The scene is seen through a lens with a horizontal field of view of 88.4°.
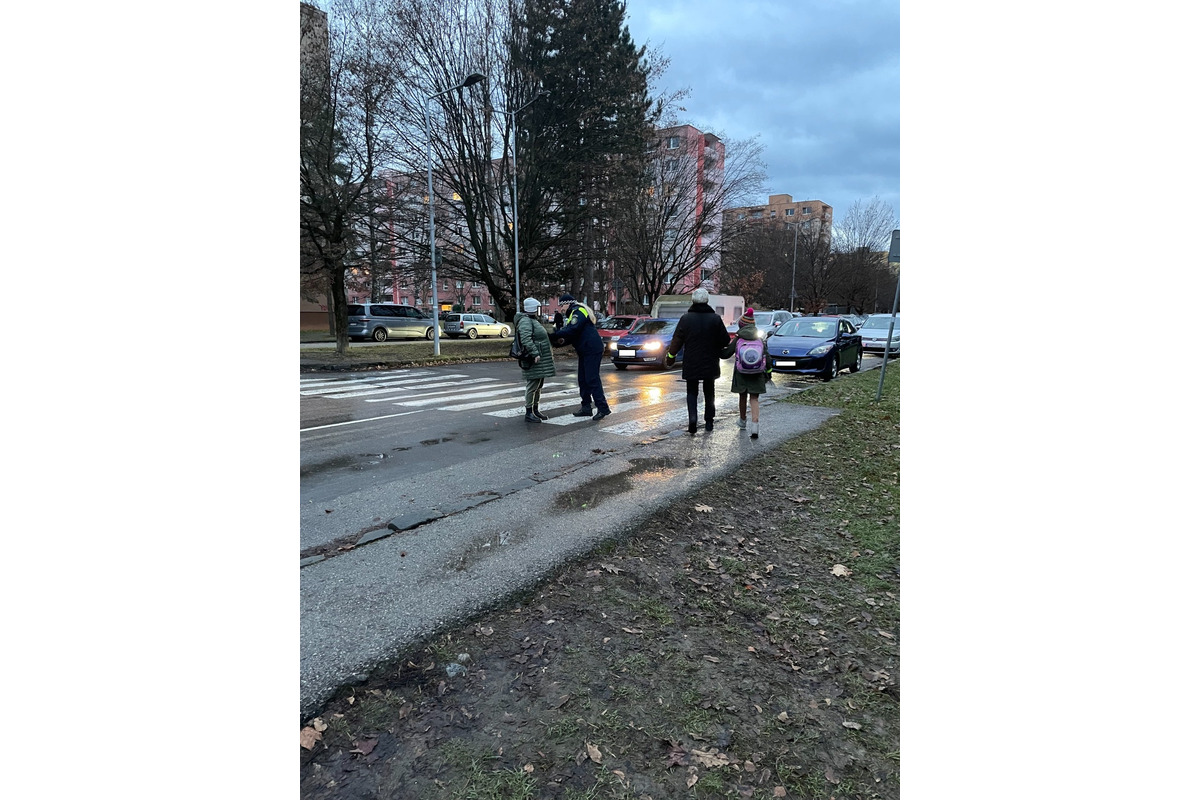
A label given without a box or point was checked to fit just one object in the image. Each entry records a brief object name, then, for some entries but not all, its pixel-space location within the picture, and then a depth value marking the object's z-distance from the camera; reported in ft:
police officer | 28.99
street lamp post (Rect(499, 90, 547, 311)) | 72.95
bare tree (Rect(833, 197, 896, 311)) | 160.15
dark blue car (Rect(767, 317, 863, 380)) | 50.14
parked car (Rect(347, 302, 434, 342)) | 102.22
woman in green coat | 28.45
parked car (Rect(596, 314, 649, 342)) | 65.62
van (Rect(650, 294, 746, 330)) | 73.10
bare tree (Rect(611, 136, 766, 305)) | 97.91
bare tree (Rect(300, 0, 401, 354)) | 56.54
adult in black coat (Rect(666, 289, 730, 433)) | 25.22
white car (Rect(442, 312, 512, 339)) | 117.91
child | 25.09
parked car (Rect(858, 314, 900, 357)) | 78.43
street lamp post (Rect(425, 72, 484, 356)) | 70.13
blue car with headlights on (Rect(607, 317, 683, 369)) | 55.77
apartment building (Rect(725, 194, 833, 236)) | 182.91
